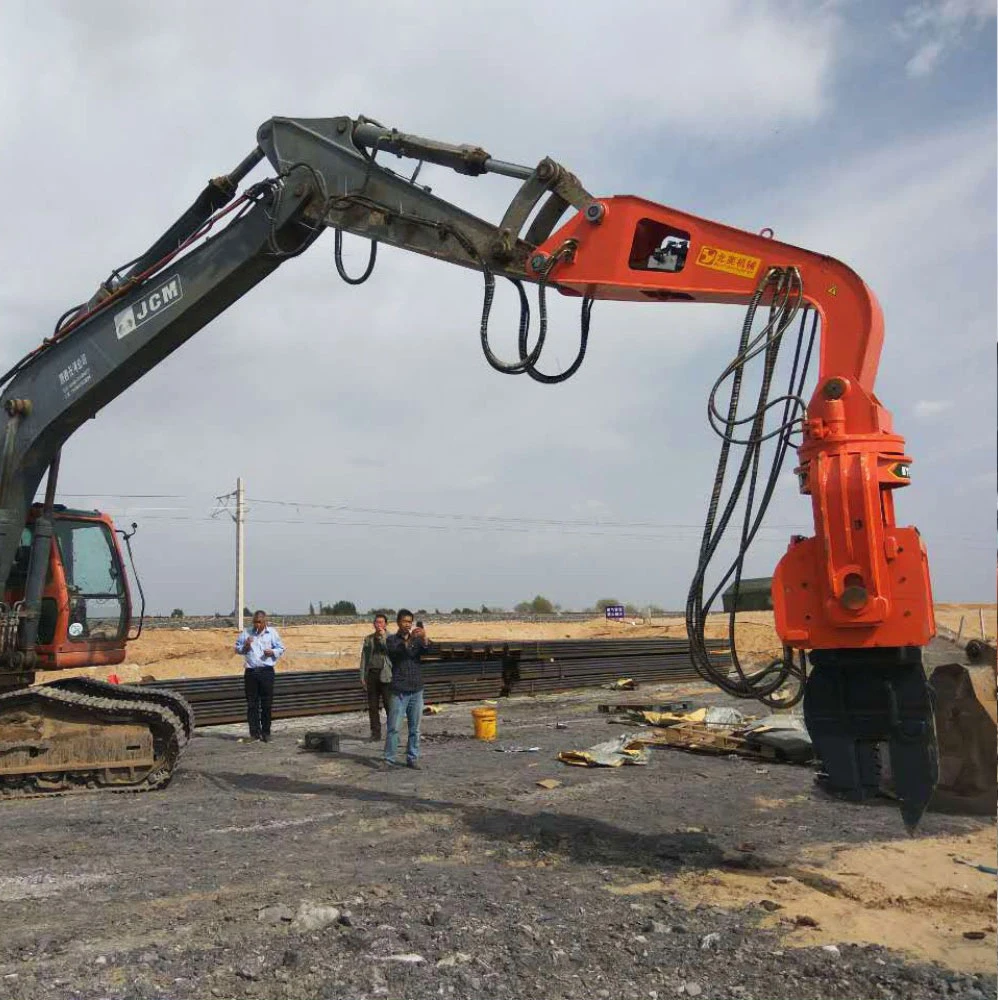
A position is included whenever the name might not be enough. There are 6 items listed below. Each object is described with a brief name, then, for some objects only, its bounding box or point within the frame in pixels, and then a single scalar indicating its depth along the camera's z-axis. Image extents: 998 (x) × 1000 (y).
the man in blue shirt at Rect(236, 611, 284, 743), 12.82
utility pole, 36.69
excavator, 5.42
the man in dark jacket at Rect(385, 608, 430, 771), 10.27
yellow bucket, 12.80
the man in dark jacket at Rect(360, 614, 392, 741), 12.19
